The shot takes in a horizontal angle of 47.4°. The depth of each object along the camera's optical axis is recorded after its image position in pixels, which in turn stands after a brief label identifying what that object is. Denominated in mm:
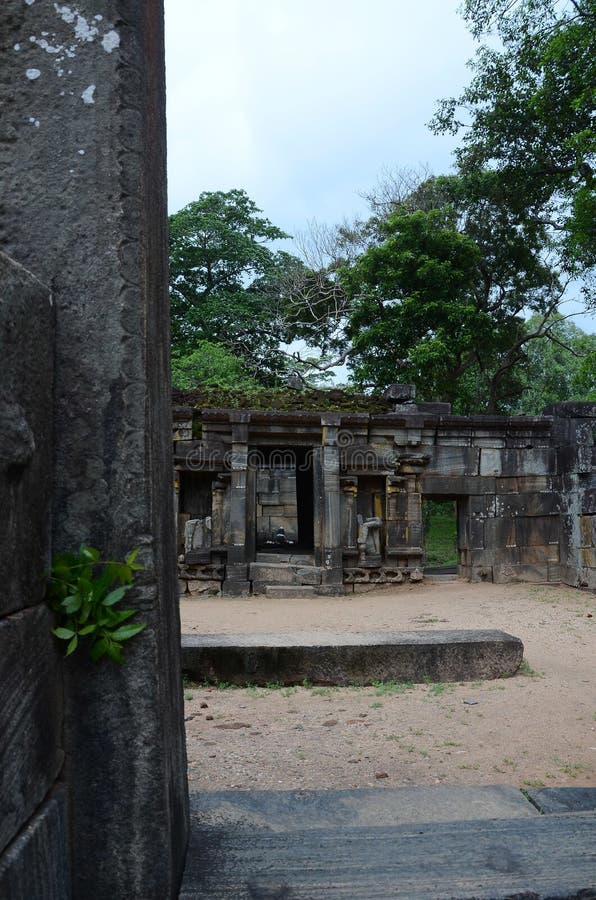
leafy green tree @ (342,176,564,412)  18344
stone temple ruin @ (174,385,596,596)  13367
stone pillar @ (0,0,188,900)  1552
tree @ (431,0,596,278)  12062
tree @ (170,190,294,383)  22500
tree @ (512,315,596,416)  26094
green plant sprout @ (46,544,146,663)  1528
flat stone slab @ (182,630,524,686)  5684
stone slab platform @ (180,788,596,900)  1543
